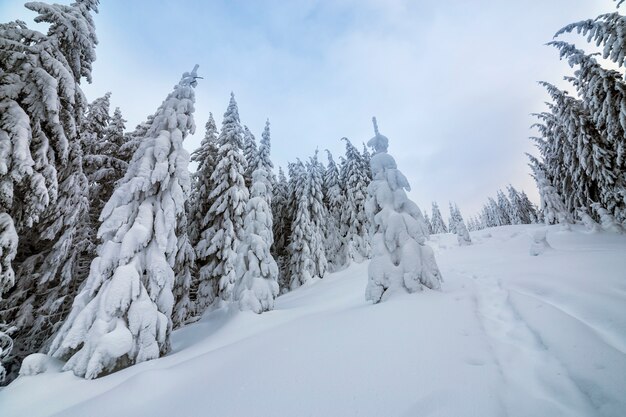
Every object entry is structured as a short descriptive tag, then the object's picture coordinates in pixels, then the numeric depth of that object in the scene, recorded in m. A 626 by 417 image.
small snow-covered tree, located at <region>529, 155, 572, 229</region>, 23.79
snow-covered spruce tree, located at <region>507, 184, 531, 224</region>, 53.38
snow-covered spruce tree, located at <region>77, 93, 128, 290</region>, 11.99
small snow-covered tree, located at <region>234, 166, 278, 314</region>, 11.16
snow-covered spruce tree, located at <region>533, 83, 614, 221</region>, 16.38
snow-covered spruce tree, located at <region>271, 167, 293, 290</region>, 27.55
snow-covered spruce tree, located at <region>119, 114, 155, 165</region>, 13.91
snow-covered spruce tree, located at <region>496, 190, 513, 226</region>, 61.31
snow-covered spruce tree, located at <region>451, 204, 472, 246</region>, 25.25
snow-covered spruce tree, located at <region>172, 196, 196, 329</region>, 13.65
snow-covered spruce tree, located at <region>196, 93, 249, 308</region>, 15.58
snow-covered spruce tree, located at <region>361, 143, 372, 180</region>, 32.24
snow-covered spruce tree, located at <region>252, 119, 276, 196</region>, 18.20
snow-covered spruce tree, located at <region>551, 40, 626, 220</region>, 12.27
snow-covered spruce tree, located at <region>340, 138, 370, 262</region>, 27.70
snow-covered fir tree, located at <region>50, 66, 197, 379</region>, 6.18
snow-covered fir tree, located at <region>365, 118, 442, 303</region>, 7.70
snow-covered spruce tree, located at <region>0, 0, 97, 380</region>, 6.30
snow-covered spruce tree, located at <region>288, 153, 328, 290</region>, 24.58
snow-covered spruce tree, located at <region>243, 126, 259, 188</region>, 22.72
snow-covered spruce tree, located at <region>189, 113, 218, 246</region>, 18.09
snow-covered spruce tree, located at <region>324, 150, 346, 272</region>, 29.53
